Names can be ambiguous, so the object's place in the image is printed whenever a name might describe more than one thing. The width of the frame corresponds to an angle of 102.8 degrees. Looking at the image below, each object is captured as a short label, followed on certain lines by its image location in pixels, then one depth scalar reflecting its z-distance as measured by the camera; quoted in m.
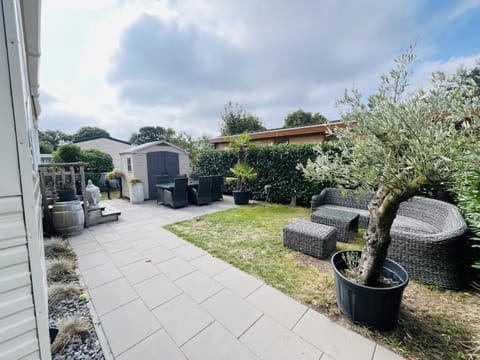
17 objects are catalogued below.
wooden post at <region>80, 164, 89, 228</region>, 4.43
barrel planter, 3.88
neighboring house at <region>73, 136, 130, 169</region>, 16.30
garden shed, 7.16
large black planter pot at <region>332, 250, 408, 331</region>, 1.66
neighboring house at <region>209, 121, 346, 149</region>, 8.15
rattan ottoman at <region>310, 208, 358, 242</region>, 3.52
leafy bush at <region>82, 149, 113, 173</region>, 10.07
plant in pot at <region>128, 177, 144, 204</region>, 6.96
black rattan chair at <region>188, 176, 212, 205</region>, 6.36
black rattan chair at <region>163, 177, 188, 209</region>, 6.00
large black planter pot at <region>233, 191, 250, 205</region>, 6.63
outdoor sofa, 2.18
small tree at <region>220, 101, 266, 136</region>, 17.77
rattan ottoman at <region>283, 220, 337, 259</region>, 2.98
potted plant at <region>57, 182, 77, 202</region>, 4.16
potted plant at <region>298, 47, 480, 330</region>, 1.38
